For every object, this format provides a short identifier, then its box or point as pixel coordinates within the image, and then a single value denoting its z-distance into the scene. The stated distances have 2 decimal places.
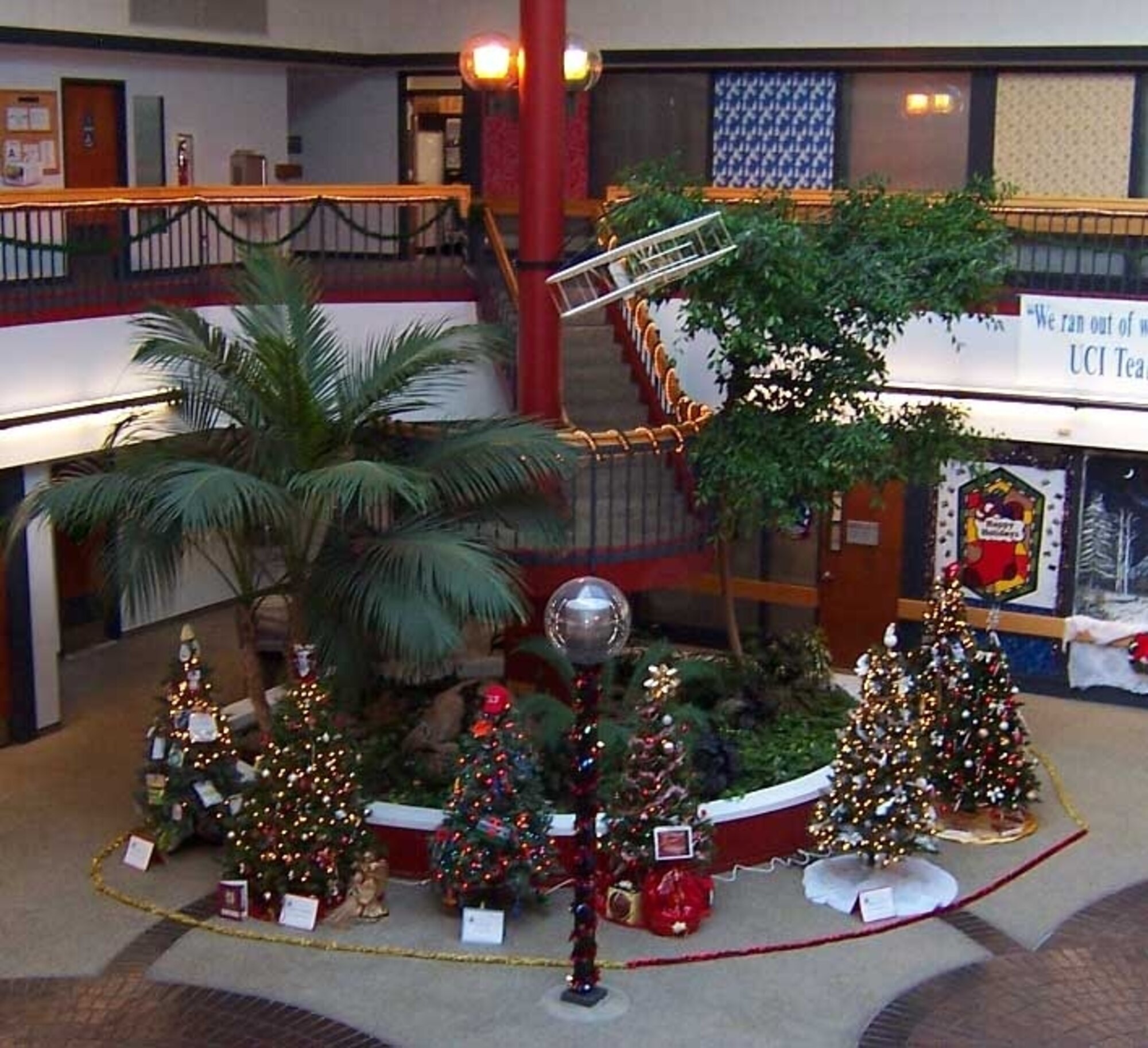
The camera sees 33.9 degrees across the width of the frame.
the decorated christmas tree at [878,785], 11.91
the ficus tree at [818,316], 12.93
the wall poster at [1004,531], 16.67
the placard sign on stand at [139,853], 12.41
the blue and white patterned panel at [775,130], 19.80
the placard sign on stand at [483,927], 11.34
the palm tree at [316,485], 11.44
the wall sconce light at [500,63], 14.98
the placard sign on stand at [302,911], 11.48
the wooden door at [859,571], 17.30
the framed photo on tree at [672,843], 11.45
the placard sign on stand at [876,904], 11.75
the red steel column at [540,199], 13.98
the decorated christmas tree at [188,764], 12.27
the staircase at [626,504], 14.14
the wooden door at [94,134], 19.47
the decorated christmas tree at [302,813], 11.48
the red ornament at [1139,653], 16.31
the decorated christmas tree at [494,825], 11.34
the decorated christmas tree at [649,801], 11.62
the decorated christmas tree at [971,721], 13.23
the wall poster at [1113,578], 16.39
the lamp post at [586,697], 9.77
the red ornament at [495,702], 11.52
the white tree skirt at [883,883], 11.96
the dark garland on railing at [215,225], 14.27
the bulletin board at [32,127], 18.61
